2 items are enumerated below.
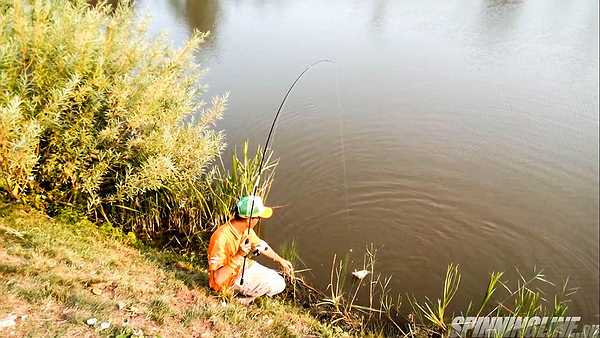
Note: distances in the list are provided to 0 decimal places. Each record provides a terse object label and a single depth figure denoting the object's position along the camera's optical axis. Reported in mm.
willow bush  4754
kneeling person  4332
